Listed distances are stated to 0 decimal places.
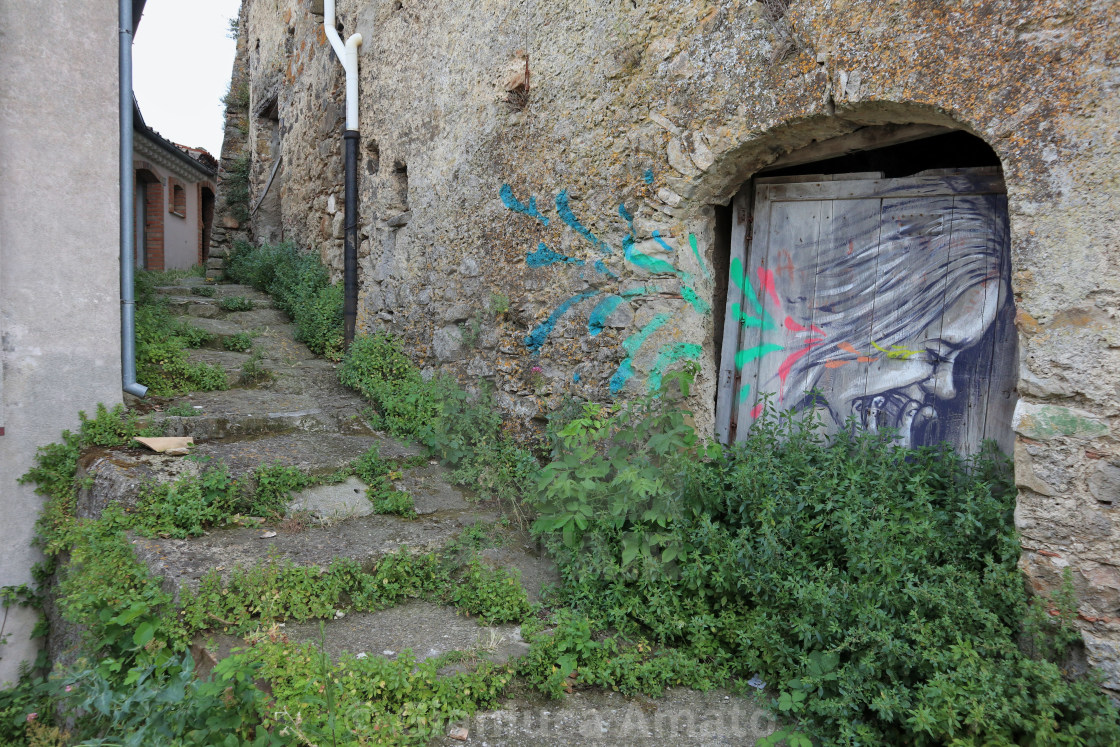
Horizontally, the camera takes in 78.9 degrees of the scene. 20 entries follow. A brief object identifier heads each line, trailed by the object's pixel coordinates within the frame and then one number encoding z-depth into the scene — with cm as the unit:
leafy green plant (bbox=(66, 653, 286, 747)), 221
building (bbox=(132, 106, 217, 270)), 1287
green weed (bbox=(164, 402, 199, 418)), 457
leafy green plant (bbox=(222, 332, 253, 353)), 618
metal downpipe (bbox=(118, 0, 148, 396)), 442
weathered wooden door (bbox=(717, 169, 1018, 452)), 298
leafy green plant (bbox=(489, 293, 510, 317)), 464
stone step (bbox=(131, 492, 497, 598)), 316
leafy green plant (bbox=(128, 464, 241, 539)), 348
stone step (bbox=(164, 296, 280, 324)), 675
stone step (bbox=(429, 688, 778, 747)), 242
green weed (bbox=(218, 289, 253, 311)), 715
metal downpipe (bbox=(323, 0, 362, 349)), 649
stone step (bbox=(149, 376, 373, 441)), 459
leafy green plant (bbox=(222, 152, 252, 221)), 1078
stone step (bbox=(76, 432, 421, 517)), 370
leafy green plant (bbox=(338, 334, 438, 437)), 514
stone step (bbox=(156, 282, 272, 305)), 741
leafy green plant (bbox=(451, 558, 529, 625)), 309
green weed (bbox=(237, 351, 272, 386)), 556
